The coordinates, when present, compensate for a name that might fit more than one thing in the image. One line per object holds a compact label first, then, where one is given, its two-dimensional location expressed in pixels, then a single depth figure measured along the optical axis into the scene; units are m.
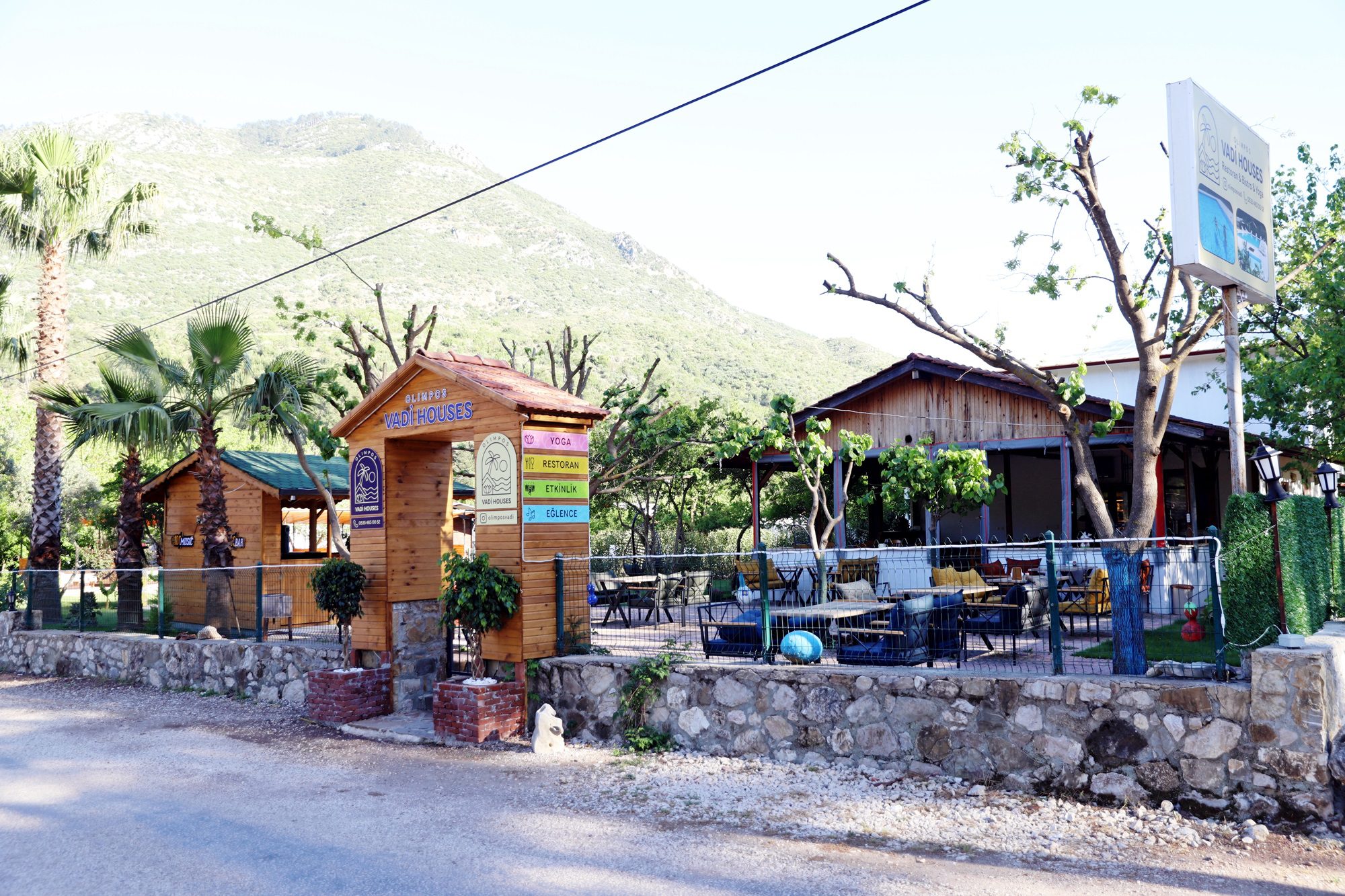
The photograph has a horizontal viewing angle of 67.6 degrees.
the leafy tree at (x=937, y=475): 14.85
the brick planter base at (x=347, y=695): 10.20
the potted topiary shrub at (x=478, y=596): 9.02
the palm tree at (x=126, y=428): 15.00
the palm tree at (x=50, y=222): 17.17
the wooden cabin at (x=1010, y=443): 16.14
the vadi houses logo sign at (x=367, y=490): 10.55
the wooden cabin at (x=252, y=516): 17.92
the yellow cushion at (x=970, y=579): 12.88
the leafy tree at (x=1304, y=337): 14.14
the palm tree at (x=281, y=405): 14.15
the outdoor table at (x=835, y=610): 8.66
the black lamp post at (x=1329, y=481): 7.98
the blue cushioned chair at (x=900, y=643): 8.17
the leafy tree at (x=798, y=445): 14.41
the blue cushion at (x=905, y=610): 8.12
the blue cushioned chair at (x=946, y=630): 8.27
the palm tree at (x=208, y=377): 15.00
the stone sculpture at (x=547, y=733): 8.74
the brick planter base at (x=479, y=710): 8.95
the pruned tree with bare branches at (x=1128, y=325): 8.95
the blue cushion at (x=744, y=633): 8.73
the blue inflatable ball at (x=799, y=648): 8.41
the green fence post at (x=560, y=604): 9.36
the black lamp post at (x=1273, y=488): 6.36
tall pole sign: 8.38
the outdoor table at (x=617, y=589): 13.90
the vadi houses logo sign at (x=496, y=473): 9.34
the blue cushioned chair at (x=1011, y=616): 9.04
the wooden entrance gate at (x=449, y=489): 9.31
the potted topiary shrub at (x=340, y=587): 10.20
